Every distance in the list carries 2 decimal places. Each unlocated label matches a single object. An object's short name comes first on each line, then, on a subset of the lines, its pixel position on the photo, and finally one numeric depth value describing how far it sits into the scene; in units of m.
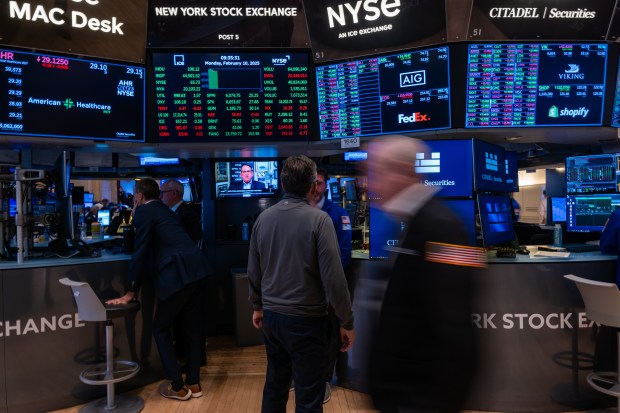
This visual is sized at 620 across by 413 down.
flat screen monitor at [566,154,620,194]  4.14
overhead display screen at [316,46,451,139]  3.59
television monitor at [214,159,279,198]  5.23
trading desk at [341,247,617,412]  3.35
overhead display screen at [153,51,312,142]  3.99
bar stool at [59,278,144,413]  3.14
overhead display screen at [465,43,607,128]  3.57
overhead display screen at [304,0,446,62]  3.55
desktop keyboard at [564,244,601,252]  3.84
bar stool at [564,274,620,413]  2.83
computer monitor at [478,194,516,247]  3.58
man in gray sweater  2.19
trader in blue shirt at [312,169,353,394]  3.41
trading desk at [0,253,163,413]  3.29
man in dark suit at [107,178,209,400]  3.41
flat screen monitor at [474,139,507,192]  3.54
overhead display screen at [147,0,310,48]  3.96
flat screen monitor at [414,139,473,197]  3.51
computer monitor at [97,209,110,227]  8.72
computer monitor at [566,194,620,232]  4.16
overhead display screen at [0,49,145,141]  3.51
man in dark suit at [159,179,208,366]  4.11
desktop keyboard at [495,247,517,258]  3.49
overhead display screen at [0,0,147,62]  3.51
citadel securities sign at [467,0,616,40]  3.51
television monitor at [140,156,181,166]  5.86
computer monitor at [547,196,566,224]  5.88
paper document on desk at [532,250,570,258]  3.51
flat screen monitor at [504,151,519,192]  4.12
